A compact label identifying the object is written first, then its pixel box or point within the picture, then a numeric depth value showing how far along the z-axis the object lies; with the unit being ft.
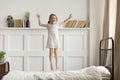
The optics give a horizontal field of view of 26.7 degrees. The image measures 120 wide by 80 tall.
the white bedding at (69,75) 9.77
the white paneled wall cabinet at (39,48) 18.35
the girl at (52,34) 16.78
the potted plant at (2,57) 15.61
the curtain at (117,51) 11.27
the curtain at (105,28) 15.91
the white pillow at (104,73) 10.44
